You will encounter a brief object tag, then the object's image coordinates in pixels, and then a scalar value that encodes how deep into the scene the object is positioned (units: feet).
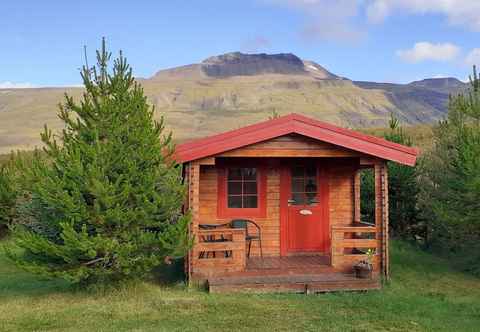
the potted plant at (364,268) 26.76
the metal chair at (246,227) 29.73
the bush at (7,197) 48.67
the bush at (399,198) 42.98
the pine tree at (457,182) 29.04
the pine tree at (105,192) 21.97
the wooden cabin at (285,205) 26.30
